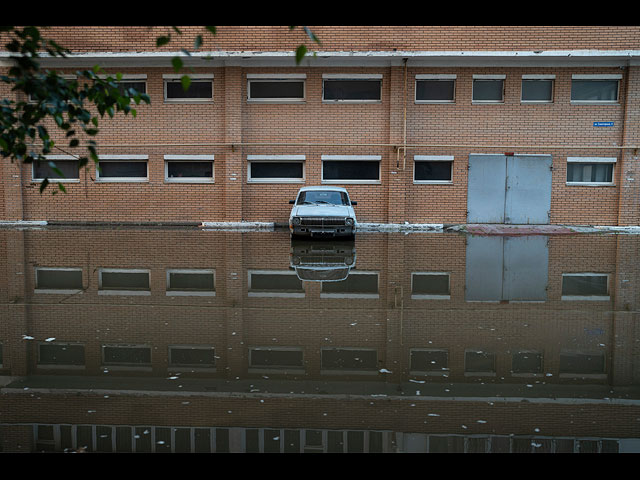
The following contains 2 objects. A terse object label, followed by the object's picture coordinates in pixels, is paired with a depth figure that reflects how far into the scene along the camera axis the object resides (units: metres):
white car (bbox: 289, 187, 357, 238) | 15.56
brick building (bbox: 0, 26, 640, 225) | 19.64
